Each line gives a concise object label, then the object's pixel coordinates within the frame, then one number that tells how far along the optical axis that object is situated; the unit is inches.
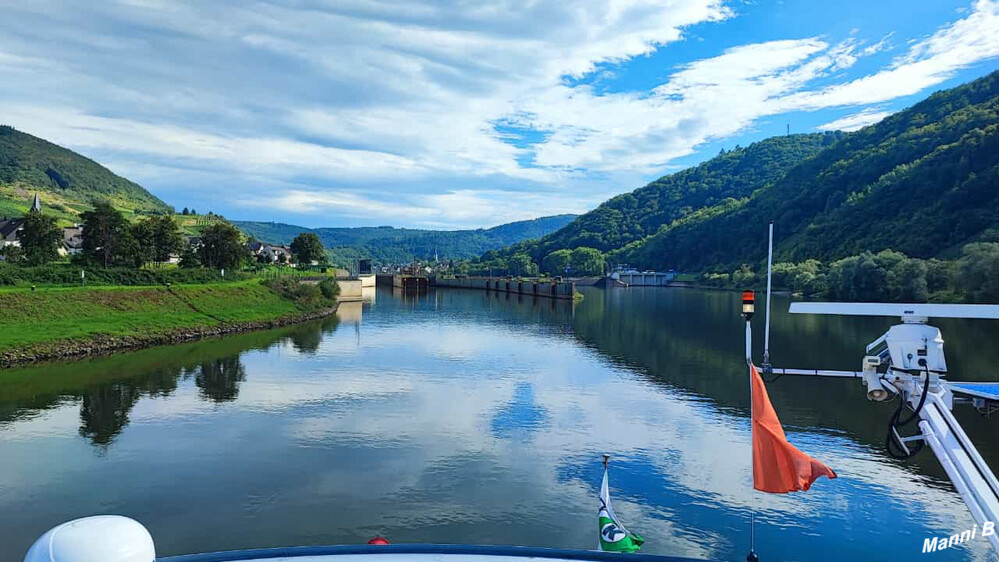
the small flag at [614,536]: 553.6
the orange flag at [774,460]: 440.1
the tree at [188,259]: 3262.8
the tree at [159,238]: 3019.2
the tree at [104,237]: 2731.3
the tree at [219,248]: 3467.0
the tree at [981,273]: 2753.4
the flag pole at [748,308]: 462.4
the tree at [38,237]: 2699.3
